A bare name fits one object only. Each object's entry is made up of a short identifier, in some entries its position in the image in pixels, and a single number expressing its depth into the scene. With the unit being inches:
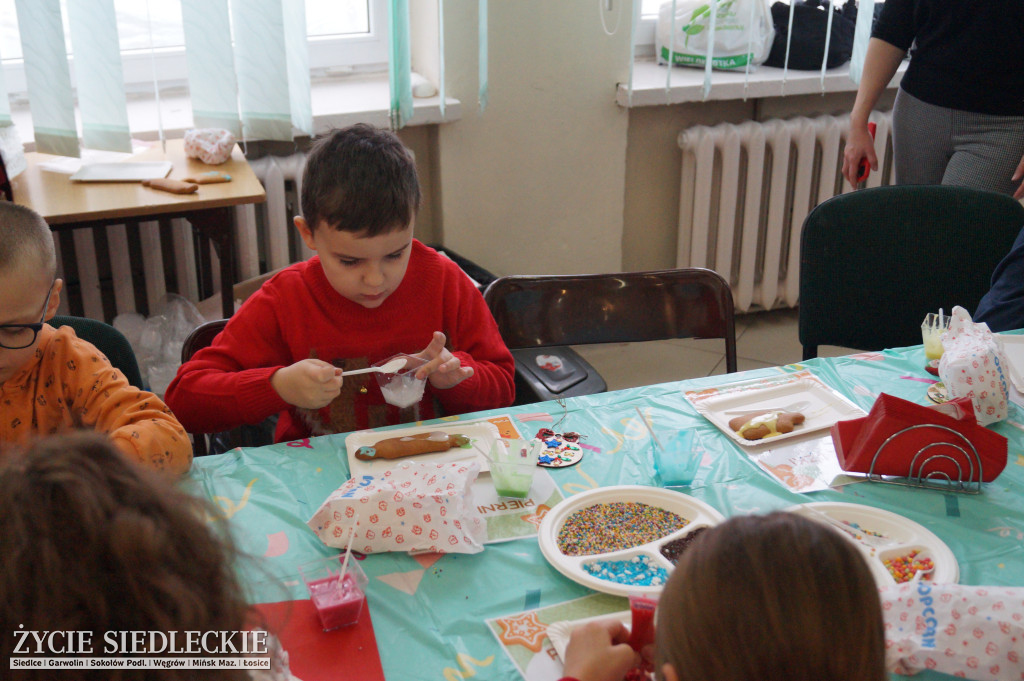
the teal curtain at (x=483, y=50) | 99.4
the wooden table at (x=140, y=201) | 78.6
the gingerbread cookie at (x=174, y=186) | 82.5
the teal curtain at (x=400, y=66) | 94.3
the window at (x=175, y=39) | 93.1
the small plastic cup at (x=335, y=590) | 35.3
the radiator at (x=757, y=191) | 118.3
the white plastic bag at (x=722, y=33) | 112.7
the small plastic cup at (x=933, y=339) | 58.2
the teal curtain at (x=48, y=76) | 83.4
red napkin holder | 45.9
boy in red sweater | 52.8
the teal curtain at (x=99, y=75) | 85.7
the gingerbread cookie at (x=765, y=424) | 50.7
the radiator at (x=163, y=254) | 97.7
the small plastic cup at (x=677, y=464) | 45.8
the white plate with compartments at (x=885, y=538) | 38.6
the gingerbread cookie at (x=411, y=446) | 48.3
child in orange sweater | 44.9
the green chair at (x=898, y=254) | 75.2
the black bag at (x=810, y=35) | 117.2
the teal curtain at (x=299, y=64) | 93.2
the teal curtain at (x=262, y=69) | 91.2
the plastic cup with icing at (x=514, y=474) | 44.8
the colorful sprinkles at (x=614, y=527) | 40.8
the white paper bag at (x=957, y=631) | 32.9
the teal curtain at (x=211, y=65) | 89.5
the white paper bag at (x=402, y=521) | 40.5
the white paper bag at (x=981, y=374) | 51.2
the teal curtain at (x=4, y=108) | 86.3
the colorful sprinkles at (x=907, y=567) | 38.5
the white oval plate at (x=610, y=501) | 37.7
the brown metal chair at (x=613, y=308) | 68.0
